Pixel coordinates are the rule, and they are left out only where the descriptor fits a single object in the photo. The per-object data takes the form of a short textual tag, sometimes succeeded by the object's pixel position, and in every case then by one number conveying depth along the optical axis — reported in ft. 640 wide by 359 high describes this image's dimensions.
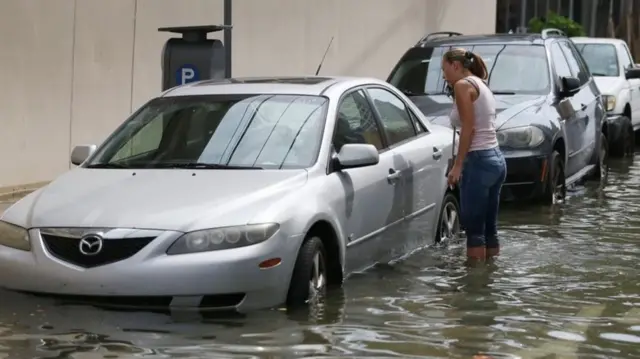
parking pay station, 33.83
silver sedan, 20.43
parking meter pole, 35.29
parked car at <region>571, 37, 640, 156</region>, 55.06
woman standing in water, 27.12
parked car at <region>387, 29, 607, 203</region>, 36.55
